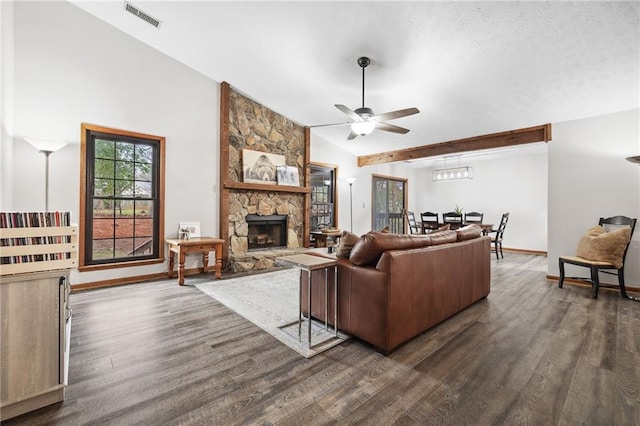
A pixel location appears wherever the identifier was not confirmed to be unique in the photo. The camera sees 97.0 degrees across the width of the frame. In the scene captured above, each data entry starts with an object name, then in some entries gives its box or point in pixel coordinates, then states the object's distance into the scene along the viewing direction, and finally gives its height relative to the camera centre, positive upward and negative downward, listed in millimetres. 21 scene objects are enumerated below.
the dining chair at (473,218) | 7100 -128
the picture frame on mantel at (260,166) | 5403 +928
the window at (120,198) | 3965 +219
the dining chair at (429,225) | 7195 -293
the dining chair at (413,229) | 7948 -482
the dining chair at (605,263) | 3695 -669
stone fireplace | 5121 +424
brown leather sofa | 2189 -633
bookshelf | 1503 -520
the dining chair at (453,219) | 6816 -145
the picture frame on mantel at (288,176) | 5836 +791
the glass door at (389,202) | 8406 +345
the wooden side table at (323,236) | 6438 -530
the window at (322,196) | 6898 +423
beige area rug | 2432 -1078
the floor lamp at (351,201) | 7519 +325
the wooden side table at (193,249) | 4145 -559
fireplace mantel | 5148 +508
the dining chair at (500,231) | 6538 -413
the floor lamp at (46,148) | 3250 +767
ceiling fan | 3389 +1195
